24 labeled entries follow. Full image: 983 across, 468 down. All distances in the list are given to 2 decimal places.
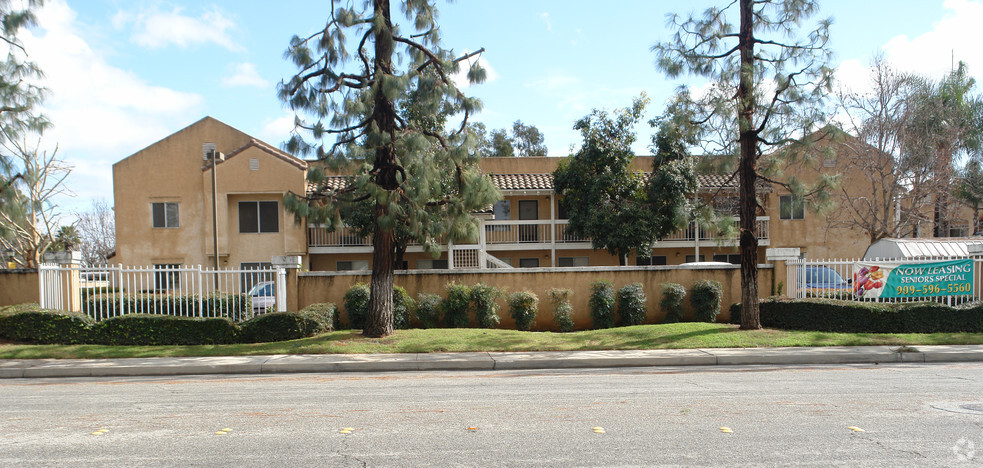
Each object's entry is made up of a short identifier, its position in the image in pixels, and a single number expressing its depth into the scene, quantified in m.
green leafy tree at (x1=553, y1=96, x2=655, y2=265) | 23.62
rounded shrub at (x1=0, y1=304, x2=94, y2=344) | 12.84
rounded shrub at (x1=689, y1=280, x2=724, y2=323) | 16.28
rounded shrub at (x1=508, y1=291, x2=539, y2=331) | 15.68
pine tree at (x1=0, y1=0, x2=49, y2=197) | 13.28
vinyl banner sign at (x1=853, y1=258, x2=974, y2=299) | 15.09
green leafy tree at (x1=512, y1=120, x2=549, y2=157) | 54.00
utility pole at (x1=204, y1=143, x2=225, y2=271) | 23.38
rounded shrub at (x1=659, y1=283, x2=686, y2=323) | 16.25
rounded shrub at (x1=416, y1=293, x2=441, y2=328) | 15.50
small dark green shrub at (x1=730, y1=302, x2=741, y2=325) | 16.19
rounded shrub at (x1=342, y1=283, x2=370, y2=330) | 15.16
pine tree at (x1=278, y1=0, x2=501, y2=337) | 12.59
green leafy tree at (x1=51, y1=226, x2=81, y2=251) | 39.58
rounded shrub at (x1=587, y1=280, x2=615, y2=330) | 16.05
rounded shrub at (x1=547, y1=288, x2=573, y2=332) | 15.87
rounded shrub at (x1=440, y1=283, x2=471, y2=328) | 15.57
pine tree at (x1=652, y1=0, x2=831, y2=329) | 13.40
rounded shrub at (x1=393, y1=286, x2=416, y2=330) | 15.23
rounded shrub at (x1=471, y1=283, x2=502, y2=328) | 15.60
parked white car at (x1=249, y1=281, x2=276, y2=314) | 15.87
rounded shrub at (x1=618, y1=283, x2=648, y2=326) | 16.19
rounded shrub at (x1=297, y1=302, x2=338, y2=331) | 13.87
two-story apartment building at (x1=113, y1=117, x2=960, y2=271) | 25.52
